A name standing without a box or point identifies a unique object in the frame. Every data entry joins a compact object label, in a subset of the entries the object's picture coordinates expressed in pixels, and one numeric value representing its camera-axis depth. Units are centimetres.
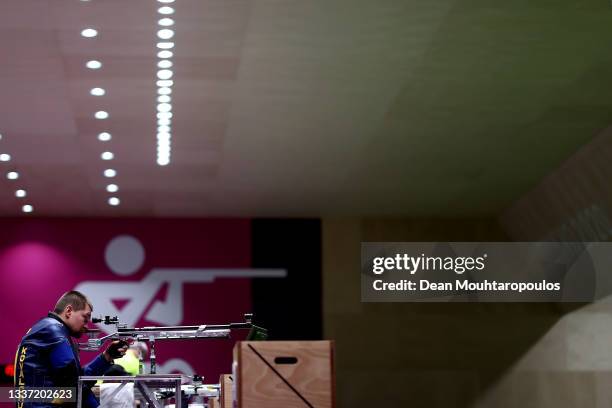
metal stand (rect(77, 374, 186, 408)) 868
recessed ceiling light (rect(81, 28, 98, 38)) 1112
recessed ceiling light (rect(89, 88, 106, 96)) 1316
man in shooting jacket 901
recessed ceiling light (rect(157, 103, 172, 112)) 1377
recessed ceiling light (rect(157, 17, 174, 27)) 1087
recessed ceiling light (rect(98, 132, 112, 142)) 1489
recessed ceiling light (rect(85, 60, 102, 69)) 1220
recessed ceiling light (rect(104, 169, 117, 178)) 1652
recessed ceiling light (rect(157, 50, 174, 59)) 1187
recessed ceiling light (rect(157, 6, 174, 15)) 1055
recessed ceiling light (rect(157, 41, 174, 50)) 1154
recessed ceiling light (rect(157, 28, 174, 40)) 1117
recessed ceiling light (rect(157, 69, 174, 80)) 1251
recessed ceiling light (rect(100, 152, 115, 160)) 1575
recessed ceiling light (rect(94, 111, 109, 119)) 1402
